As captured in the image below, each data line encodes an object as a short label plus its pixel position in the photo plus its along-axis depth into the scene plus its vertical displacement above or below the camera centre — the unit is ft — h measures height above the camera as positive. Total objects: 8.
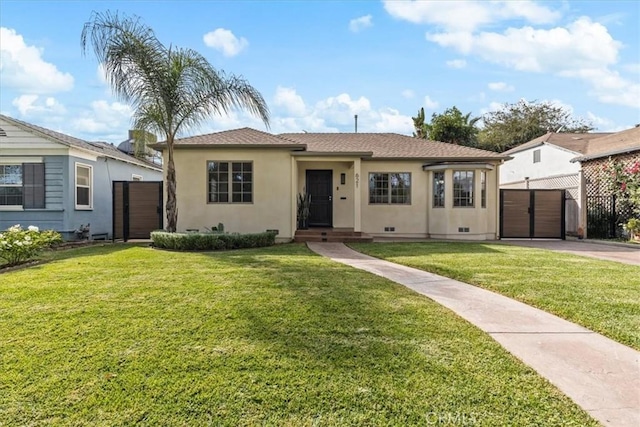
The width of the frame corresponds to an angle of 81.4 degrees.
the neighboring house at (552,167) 49.44 +8.38
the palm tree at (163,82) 32.19 +11.85
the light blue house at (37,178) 41.83 +3.81
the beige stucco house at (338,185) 40.37 +3.17
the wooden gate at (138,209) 43.19 +0.32
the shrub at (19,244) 24.75 -2.20
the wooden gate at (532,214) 46.39 -0.22
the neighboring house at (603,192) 45.42 +2.68
